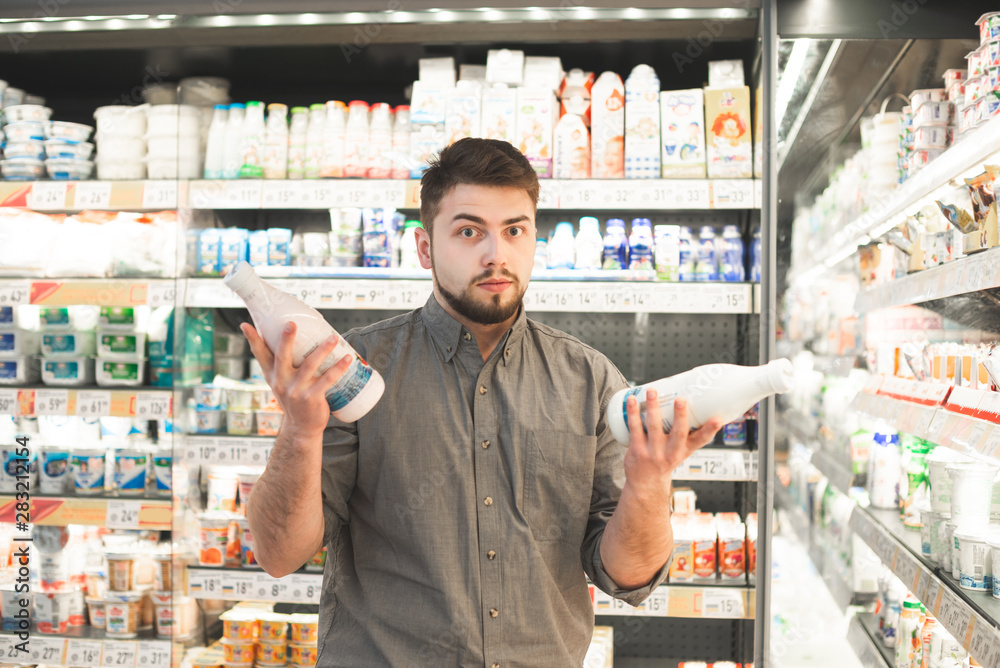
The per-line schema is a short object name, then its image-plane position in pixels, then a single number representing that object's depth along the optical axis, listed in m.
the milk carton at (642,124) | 2.46
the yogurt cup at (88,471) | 2.69
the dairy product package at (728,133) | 2.41
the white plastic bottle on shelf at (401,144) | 2.57
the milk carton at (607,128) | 2.50
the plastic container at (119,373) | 2.68
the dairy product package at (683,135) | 2.45
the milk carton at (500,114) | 2.50
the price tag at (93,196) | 2.56
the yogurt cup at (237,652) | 2.62
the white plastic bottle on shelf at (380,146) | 2.56
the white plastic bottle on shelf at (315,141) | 2.61
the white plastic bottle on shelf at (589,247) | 2.55
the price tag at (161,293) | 2.52
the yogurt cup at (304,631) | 2.62
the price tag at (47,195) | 2.56
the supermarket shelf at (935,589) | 1.46
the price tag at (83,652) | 2.57
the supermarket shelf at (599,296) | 2.36
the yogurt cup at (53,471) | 2.70
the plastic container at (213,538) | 2.63
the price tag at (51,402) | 2.57
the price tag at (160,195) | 2.55
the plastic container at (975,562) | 1.71
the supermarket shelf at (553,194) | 2.37
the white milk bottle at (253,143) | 2.62
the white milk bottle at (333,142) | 2.59
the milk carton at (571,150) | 2.50
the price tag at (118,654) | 2.55
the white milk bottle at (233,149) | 2.66
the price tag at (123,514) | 2.56
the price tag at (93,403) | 2.54
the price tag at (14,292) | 2.54
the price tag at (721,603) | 2.35
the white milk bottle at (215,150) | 2.68
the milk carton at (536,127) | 2.48
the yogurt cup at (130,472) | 2.68
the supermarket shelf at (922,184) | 1.57
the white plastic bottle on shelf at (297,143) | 2.63
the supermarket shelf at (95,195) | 2.55
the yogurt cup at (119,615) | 2.63
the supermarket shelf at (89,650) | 2.54
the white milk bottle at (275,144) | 2.64
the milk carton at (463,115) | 2.51
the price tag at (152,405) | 2.54
